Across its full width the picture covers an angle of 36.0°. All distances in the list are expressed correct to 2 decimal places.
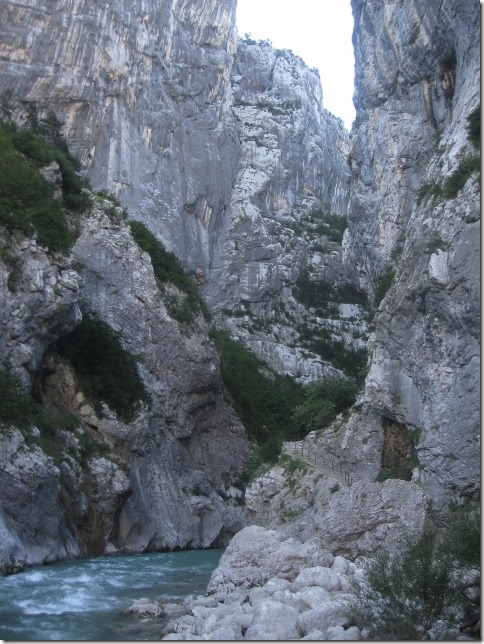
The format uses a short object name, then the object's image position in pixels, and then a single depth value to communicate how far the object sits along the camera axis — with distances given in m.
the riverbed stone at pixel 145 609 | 16.75
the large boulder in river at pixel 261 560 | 19.50
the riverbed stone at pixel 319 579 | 17.53
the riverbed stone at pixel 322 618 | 14.12
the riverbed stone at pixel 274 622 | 14.03
